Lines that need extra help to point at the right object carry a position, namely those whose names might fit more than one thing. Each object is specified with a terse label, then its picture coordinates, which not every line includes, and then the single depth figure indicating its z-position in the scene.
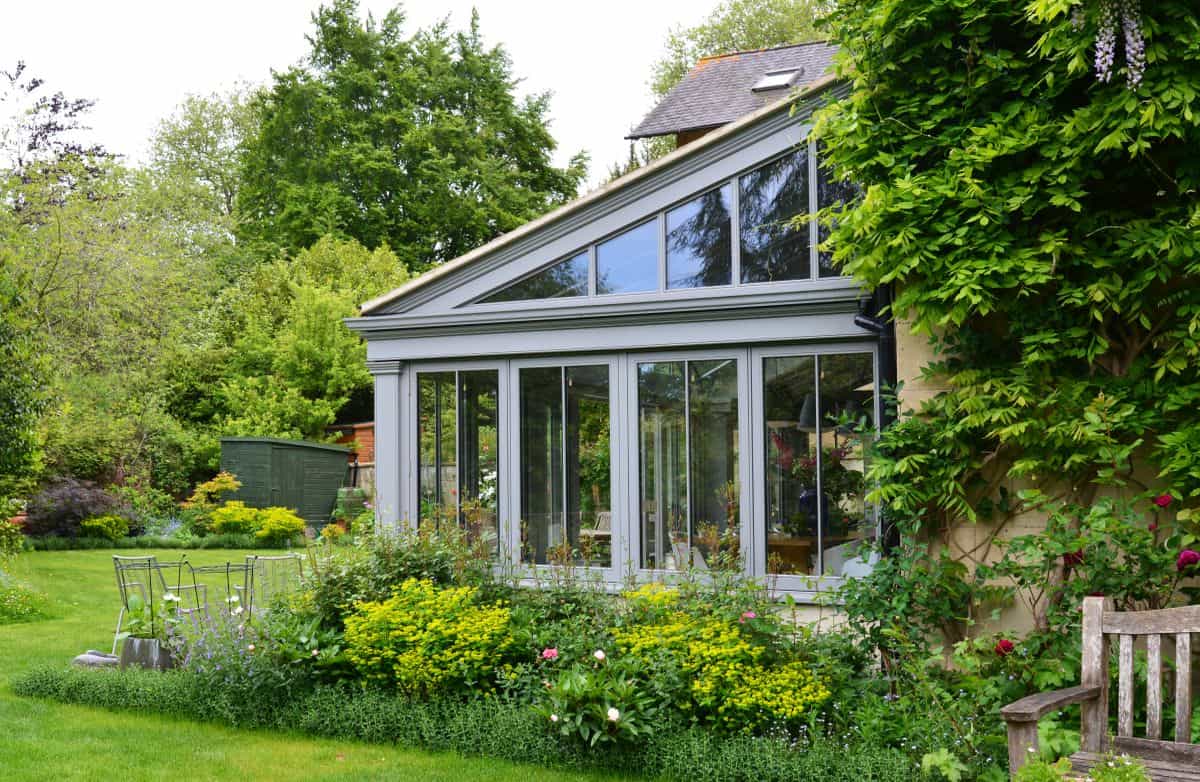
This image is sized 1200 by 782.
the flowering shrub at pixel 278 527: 18.12
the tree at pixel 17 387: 11.02
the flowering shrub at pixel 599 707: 5.46
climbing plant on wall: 5.45
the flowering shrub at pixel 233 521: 18.59
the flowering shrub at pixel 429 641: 6.23
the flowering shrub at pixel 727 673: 5.50
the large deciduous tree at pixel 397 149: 28.64
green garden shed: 19.62
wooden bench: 4.24
